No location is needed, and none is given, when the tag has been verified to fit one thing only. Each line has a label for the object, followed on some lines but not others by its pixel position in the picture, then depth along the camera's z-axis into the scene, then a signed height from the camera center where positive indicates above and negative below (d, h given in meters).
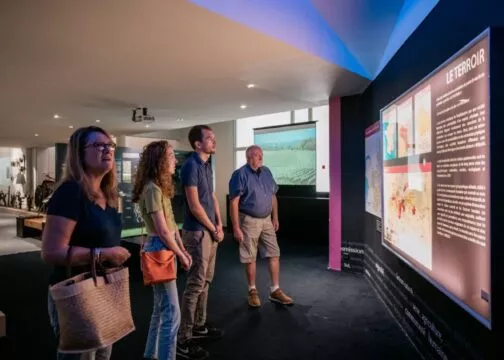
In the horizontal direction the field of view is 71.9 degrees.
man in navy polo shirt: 2.24 -0.33
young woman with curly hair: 1.82 -0.26
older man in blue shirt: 3.17 -0.36
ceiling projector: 5.49 +1.04
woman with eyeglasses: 1.16 -0.13
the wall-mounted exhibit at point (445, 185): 1.40 -0.04
